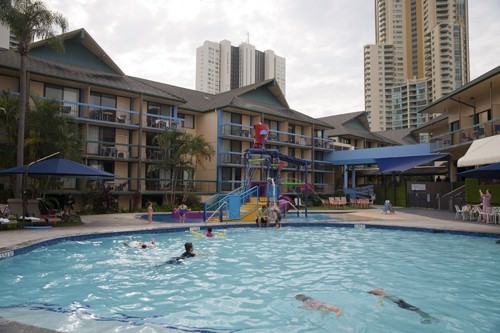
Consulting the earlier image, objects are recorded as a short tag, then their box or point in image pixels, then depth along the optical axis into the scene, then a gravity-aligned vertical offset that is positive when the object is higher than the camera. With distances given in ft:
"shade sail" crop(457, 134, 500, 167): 51.57 +5.26
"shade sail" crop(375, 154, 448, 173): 94.79 +7.13
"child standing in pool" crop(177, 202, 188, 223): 61.36 -4.27
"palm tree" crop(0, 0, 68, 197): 55.01 +23.59
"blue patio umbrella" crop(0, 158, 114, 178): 48.98 +2.03
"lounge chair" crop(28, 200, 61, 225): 52.95 -3.88
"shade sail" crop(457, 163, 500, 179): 54.34 +2.64
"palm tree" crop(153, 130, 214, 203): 83.56 +8.15
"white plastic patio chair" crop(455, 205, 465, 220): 66.87 -4.40
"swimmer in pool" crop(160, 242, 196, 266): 34.42 -6.52
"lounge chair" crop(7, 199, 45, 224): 50.25 -3.66
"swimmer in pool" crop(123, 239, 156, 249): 40.96 -6.37
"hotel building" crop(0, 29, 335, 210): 79.56 +17.02
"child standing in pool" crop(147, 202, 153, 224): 56.43 -3.82
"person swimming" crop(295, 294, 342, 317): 21.62 -6.81
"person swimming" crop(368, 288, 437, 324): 20.65 -6.86
